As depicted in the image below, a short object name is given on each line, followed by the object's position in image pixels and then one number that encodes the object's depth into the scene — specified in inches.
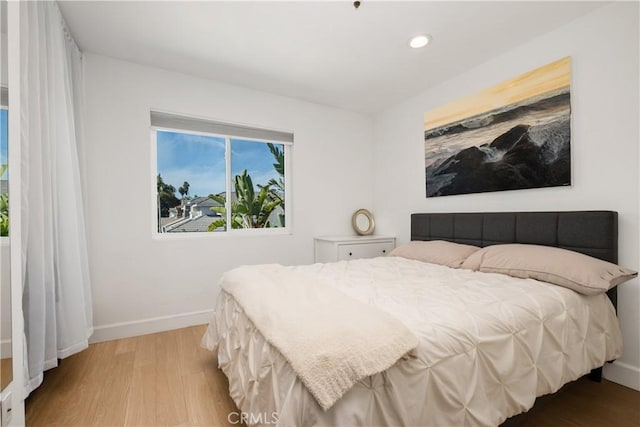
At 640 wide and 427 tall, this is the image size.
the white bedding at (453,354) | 36.2
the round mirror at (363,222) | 144.5
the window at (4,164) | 47.3
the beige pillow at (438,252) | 90.4
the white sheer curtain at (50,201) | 58.2
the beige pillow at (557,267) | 61.1
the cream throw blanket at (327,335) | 33.7
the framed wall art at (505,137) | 81.7
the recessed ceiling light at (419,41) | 85.8
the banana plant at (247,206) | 123.2
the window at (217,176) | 111.9
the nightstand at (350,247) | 121.6
